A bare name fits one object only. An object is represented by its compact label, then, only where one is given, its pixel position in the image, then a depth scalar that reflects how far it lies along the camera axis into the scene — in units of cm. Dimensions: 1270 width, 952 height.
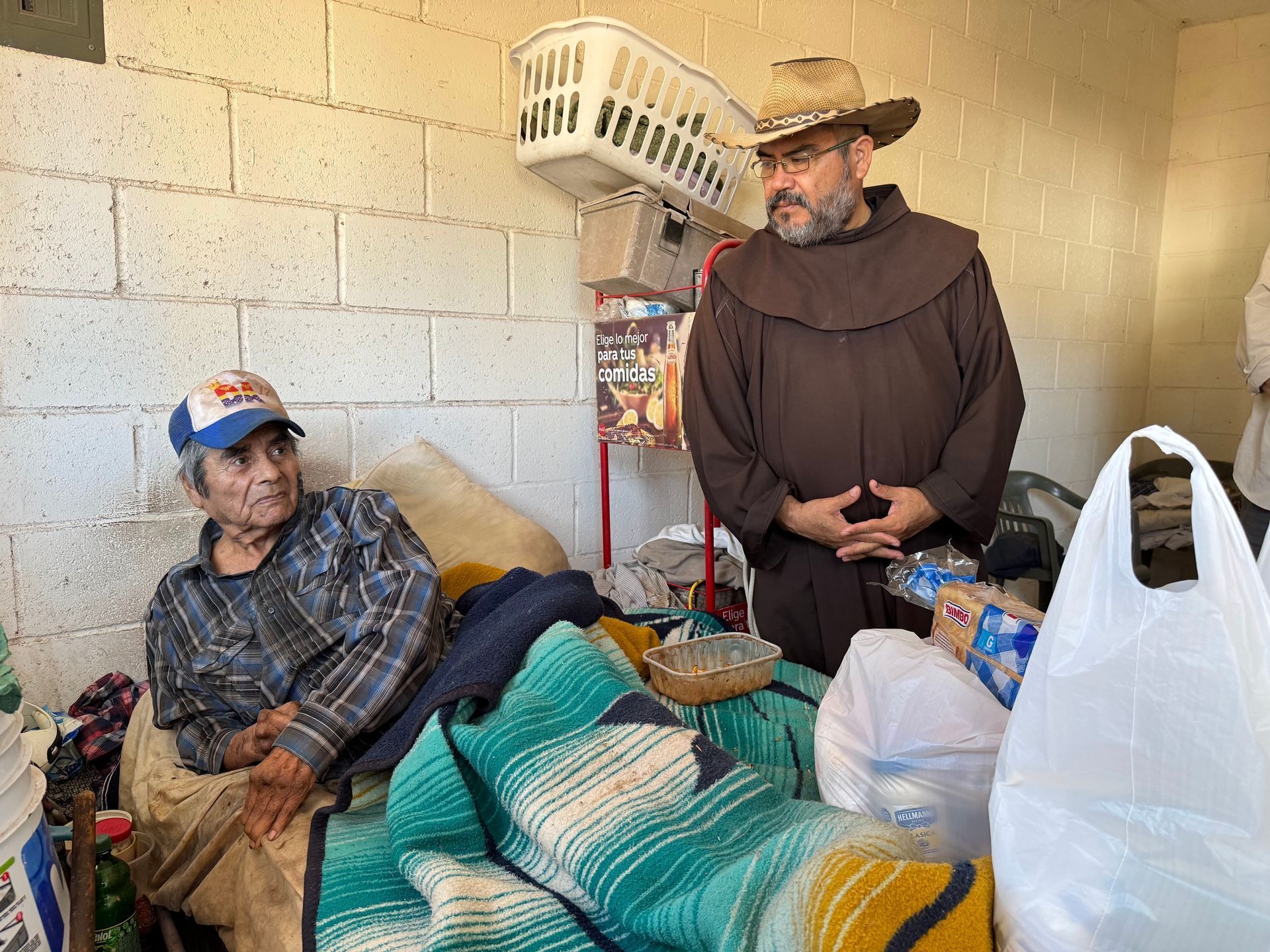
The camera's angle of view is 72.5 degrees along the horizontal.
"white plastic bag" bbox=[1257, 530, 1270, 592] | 68
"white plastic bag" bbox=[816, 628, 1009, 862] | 79
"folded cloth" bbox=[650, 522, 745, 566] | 239
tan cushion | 220
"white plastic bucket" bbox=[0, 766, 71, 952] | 78
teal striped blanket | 61
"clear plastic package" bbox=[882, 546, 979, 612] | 114
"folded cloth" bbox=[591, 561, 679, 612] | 236
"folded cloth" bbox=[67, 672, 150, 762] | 182
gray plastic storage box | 219
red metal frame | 216
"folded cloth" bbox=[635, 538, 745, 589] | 246
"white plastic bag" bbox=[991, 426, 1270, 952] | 52
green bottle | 126
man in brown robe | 184
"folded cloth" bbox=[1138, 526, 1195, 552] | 358
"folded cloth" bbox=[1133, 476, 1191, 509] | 368
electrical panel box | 170
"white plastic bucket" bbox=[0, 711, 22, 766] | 83
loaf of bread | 89
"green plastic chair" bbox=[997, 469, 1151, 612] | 322
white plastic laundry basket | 203
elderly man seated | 150
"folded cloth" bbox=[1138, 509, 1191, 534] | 359
